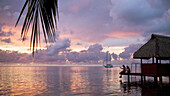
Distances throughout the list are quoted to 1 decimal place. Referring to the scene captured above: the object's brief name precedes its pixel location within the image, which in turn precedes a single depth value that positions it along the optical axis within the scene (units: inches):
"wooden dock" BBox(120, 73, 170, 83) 740.3
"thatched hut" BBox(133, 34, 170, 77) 741.9
